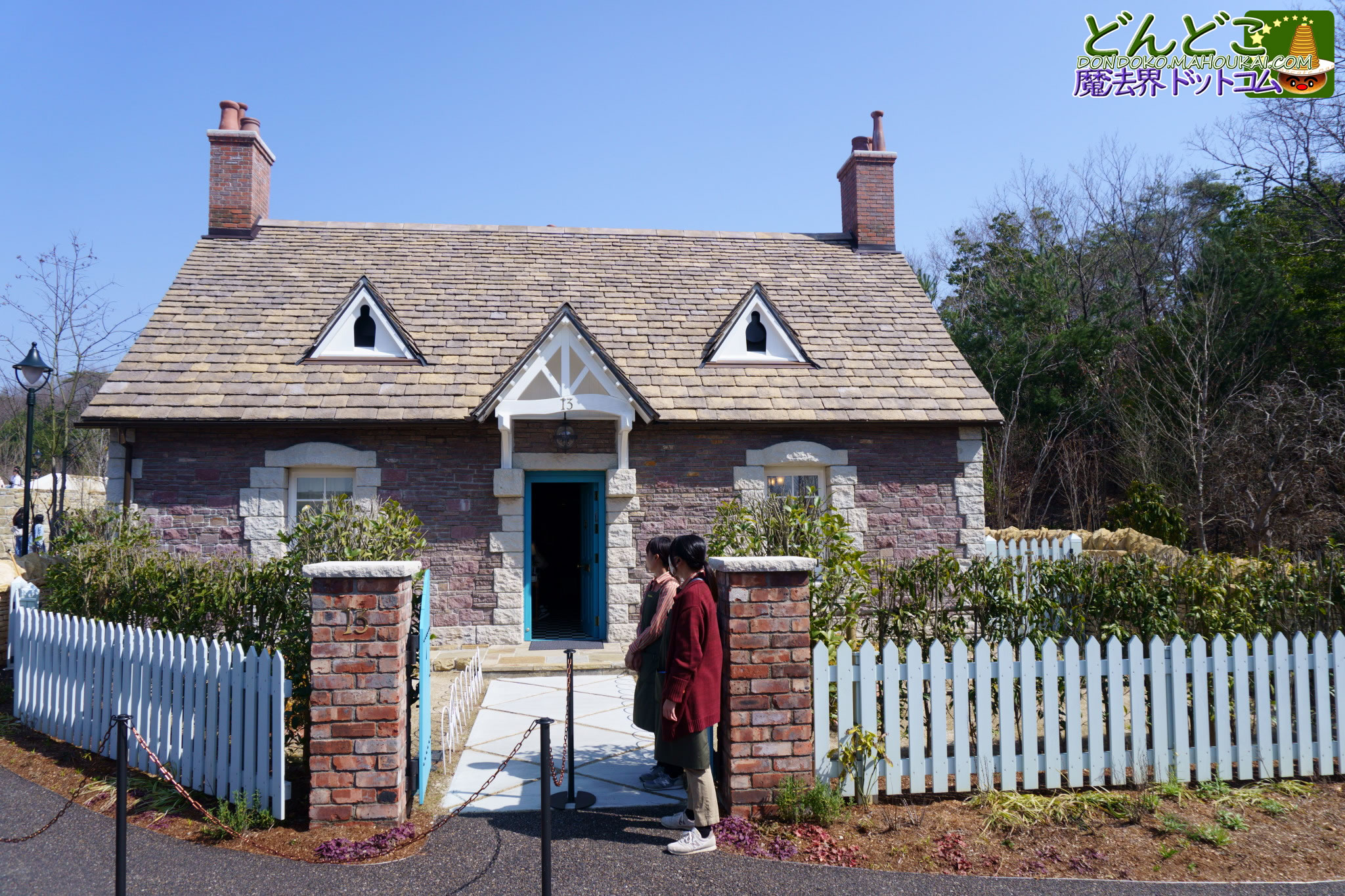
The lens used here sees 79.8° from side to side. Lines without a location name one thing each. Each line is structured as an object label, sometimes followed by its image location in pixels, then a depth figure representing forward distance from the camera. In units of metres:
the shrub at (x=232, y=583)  5.79
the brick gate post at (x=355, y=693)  4.64
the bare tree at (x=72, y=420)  18.63
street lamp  11.89
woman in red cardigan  4.50
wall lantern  10.44
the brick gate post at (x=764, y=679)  4.82
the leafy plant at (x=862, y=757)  4.92
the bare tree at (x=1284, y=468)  14.16
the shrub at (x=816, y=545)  5.52
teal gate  5.17
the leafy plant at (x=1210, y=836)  4.58
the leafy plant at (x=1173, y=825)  4.71
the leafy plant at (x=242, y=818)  4.74
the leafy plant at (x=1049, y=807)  4.79
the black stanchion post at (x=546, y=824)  3.68
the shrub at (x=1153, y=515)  15.23
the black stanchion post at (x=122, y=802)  3.70
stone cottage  10.30
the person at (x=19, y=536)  12.94
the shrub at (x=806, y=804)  4.76
